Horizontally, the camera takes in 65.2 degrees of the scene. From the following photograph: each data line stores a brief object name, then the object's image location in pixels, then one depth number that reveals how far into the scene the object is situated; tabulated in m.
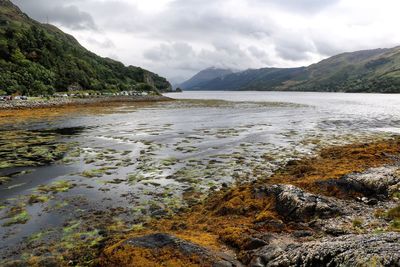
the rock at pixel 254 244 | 11.73
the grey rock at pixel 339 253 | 7.90
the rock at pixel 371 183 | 17.28
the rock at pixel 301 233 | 12.62
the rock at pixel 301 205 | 14.60
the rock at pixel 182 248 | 10.46
